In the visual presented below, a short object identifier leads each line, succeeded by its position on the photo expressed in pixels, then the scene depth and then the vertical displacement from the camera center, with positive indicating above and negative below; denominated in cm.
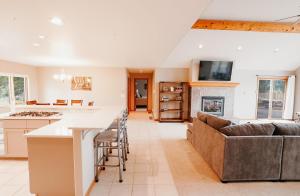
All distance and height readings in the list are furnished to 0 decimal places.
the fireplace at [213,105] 712 -55
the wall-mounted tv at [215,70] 668 +89
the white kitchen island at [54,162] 211 -92
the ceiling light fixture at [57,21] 242 +104
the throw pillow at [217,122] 281 -53
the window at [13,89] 564 +3
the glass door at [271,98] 779 -25
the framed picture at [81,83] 726 +33
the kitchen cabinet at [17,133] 316 -82
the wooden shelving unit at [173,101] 729 -42
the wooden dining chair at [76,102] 589 -41
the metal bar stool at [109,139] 254 -74
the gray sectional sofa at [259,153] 251 -91
